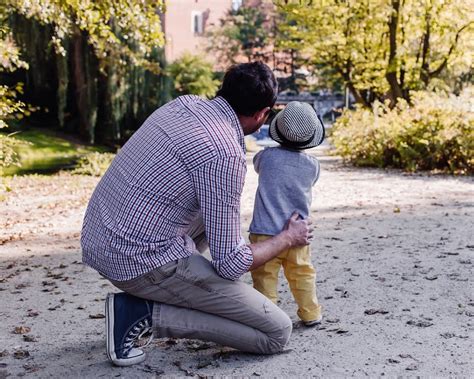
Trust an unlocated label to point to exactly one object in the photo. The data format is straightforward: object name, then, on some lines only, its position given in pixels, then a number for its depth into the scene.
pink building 49.12
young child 3.92
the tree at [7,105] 6.83
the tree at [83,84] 18.11
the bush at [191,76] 26.25
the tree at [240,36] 46.81
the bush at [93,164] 16.16
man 3.25
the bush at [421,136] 14.19
